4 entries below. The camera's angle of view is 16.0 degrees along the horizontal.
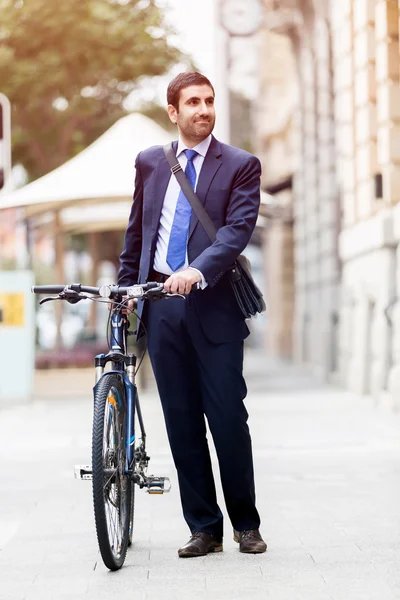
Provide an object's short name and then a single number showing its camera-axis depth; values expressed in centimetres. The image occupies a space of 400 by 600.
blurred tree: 2834
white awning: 1730
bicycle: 552
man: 601
